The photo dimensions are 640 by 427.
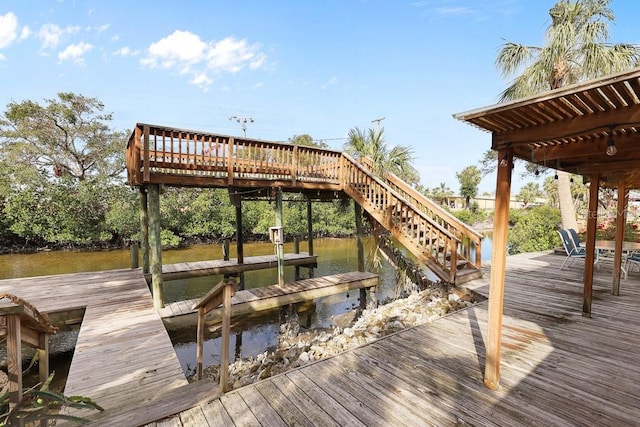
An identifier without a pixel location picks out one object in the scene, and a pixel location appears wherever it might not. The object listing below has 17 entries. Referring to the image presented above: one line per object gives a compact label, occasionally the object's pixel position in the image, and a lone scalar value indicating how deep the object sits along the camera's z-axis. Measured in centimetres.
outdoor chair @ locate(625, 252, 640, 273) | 738
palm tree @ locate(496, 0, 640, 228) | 897
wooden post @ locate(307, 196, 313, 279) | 1055
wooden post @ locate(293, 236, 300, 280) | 1092
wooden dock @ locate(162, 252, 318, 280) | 828
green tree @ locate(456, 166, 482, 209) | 4059
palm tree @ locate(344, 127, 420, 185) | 854
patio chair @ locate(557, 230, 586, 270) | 732
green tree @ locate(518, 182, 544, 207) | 4664
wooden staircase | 645
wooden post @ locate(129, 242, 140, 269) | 858
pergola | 218
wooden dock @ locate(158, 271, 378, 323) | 591
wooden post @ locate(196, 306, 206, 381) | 316
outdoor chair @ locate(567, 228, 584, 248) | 766
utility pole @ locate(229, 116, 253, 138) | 2519
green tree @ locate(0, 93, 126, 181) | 1738
